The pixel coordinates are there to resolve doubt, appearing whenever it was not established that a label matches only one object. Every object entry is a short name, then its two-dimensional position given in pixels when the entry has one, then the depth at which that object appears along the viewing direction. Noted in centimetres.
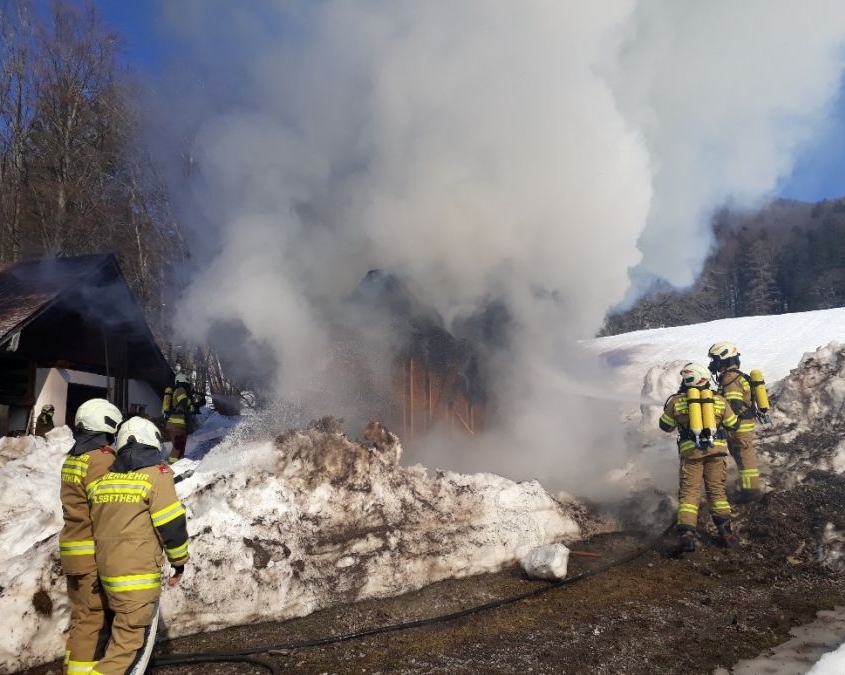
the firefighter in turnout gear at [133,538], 311
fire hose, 376
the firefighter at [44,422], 943
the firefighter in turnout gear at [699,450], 579
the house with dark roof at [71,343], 972
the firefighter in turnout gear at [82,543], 332
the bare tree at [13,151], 1805
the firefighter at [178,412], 832
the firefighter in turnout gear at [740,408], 661
